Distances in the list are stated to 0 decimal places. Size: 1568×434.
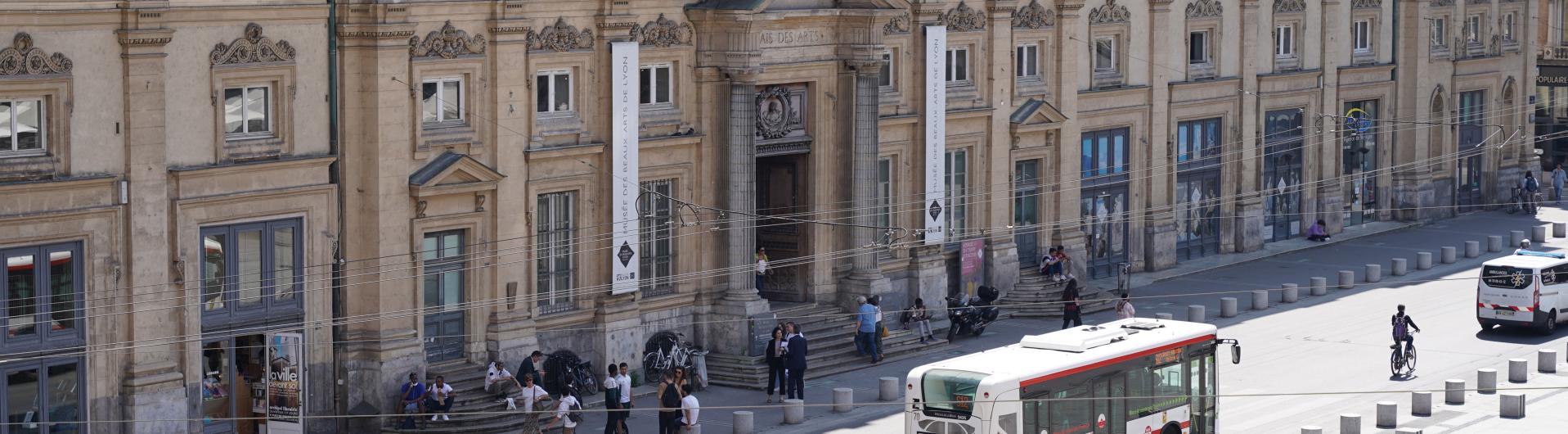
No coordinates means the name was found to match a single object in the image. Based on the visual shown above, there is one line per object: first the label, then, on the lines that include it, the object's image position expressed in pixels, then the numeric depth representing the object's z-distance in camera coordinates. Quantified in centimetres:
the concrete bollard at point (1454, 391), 4378
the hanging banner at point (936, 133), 5222
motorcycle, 5081
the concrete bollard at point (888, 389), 4356
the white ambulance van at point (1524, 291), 5112
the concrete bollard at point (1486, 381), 4438
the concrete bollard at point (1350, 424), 3944
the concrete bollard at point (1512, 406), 4266
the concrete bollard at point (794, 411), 4184
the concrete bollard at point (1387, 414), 4131
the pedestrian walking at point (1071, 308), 5125
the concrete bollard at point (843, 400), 4288
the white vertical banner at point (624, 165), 4459
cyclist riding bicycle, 4619
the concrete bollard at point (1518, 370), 4625
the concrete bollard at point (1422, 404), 4266
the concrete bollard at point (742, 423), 4062
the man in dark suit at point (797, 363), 4338
